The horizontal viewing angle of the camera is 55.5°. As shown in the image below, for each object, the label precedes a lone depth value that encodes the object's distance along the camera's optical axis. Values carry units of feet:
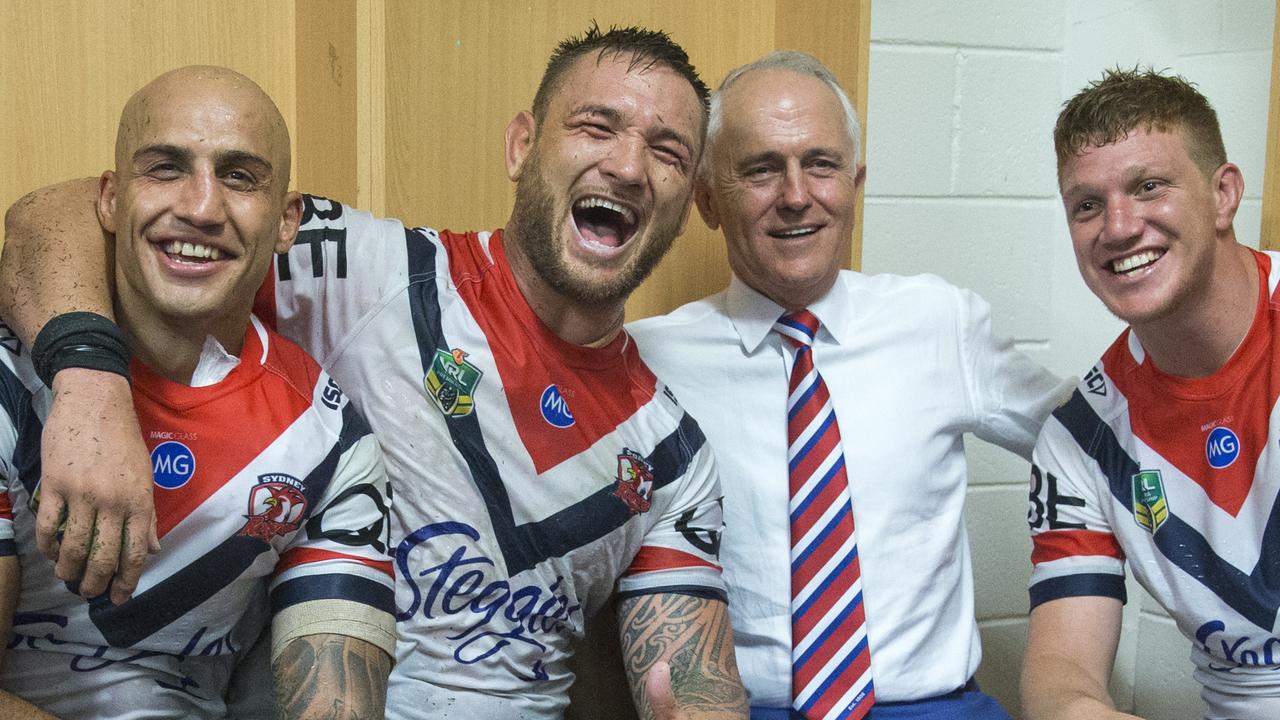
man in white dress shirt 5.89
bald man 4.26
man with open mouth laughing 5.06
